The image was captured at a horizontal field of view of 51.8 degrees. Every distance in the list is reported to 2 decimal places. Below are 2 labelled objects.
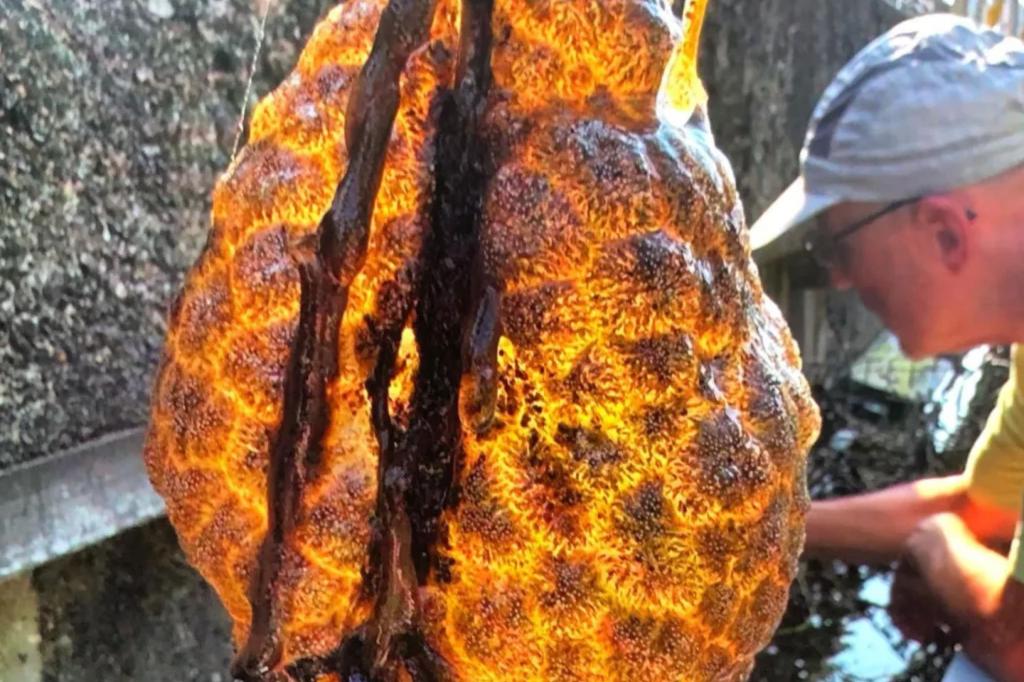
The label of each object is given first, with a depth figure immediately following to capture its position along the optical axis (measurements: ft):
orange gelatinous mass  1.02
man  4.72
